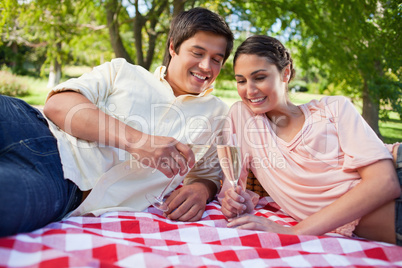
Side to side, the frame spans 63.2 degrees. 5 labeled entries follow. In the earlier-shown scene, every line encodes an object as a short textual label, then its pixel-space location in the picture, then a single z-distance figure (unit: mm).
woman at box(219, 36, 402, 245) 1833
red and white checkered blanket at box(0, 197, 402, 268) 1280
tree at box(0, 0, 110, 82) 6254
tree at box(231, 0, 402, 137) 4156
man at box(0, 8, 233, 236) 1711
